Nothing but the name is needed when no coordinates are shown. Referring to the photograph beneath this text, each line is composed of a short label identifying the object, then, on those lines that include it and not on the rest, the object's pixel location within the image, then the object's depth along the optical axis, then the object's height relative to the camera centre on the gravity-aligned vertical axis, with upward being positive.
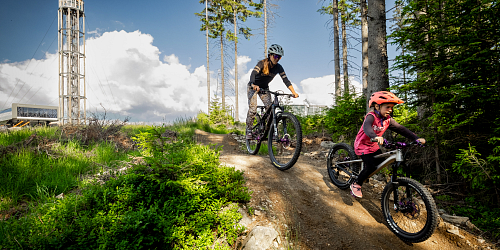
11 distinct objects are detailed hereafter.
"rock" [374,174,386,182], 5.71 -1.38
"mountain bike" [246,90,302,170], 4.38 -0.13
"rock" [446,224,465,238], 3.31 -1.62
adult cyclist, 5.16 +1.29
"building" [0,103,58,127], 19.69 +1.36
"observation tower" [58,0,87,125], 21.36 +7.21
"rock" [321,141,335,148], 9.60 -0.81
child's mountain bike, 2.86 -1.21
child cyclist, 3.58 -0.06
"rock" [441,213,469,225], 3.97 -1.76
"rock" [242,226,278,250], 2.53 -1.34
